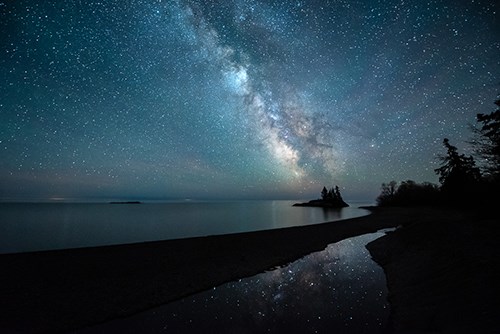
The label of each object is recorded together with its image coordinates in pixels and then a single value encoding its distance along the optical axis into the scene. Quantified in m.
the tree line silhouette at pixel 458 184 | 22.58
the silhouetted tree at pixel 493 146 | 21.72
